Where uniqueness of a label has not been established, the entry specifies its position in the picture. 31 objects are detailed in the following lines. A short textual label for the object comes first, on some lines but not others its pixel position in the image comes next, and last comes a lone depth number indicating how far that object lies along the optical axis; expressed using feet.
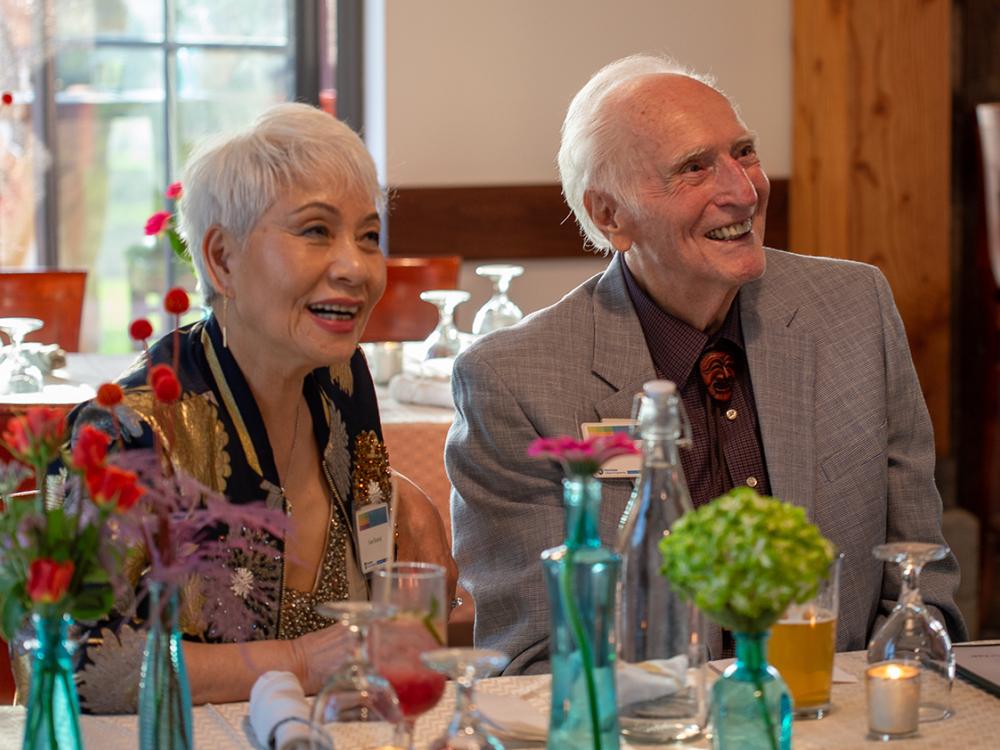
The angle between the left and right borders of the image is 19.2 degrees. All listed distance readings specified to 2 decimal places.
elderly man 10.98
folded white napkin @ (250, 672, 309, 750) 8.61
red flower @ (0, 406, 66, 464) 8.06
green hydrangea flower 8.08
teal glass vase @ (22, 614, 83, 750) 8.12
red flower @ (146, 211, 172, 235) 16.86
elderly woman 10.36
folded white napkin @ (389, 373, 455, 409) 15.97
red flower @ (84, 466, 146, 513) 7.96
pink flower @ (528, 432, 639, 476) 8.11
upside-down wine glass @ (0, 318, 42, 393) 15.13
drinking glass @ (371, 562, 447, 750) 8.34
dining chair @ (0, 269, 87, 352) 20.79
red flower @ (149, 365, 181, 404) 8.14
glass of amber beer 9.06
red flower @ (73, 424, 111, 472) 7.96
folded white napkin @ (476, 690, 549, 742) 8.87
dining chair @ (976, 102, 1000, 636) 21.51
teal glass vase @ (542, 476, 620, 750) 8.16
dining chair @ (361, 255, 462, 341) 21.65
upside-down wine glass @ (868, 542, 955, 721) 8.99
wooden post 24.89
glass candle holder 8.91
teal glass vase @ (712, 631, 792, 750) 8.30
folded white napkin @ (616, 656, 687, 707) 8.62
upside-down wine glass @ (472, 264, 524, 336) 17.66
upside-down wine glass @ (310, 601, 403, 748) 8.08
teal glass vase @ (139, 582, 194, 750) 8.24
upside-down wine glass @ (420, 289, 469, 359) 17.08
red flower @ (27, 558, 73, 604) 7.96
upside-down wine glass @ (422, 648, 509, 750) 8.08
